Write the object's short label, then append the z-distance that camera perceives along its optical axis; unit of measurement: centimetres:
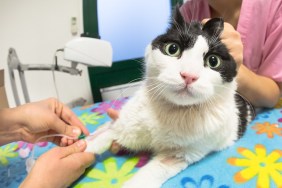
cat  48
